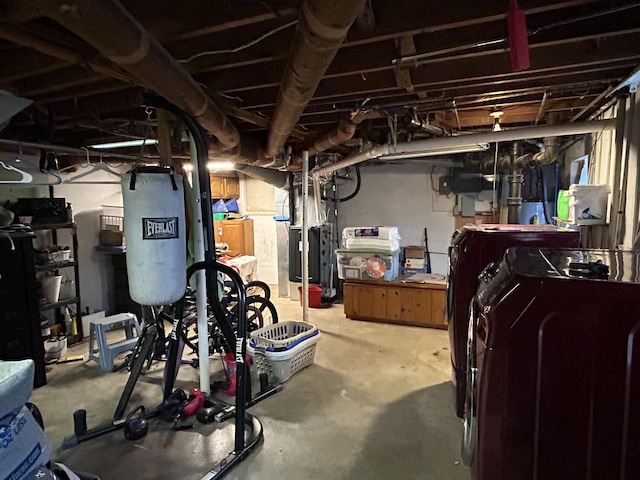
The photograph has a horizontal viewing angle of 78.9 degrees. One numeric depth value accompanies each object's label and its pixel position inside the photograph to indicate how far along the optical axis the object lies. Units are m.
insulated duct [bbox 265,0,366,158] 1.12
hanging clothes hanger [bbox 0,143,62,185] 3.41
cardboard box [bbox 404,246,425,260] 5.66
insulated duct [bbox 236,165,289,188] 5.32
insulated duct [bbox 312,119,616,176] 2.91
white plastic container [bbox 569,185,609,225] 2.77
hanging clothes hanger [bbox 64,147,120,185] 3.10
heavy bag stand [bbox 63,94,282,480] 2.28
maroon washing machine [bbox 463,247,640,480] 1.00
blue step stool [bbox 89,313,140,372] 3.55
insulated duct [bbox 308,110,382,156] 3.02
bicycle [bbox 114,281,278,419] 2.66
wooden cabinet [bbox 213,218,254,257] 7.03
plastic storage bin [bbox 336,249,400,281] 4.90
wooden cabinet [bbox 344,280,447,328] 4.66
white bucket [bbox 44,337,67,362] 3.75
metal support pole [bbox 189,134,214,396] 2.67
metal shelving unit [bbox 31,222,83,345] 3.88
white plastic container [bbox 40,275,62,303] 3.94
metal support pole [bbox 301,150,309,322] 4.35
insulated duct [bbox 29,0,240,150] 1.09
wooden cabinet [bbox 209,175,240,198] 6.98
